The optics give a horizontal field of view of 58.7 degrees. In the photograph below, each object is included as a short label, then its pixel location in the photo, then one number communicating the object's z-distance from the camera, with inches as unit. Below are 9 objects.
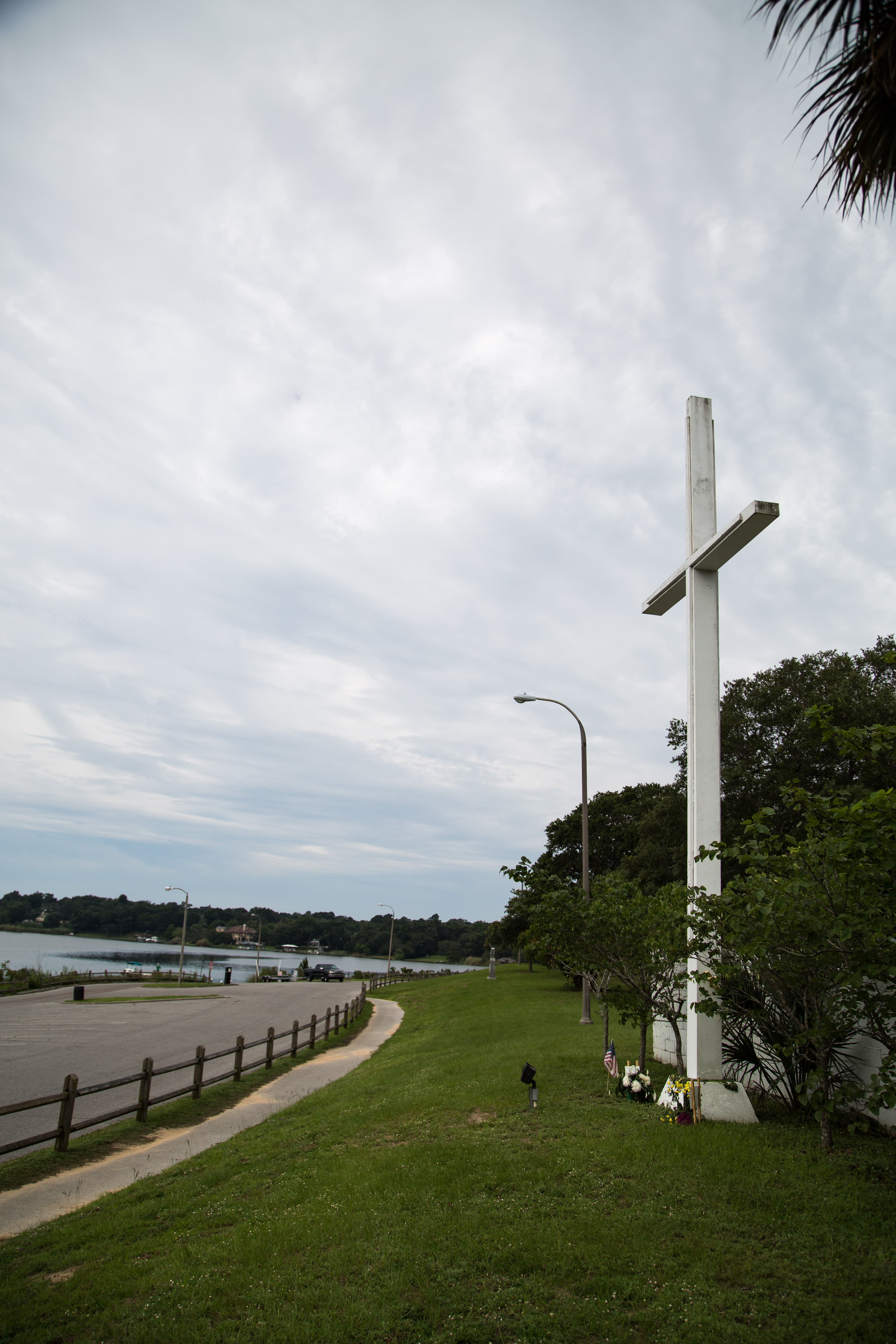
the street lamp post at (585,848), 785.6
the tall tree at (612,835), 1387.8
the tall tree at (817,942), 238.2
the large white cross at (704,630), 346.6
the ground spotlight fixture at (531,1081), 370.0
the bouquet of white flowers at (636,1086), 388.8
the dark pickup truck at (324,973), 2687.0
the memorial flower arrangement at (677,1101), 331.6
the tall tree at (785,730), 1061.8
